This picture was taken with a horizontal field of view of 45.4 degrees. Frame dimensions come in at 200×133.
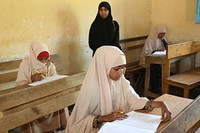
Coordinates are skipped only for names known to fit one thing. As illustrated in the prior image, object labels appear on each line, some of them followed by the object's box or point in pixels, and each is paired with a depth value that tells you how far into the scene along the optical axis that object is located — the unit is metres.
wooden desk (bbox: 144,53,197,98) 3.88
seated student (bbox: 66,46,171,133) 1.77
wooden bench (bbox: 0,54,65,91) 3.21
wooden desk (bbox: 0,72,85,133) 1.82
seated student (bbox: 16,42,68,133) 2.53
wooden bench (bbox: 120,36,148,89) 4.82
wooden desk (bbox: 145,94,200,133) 1.06
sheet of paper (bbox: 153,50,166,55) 4.32
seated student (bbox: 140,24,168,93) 4.99
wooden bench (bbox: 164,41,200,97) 3.63
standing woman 4.02
